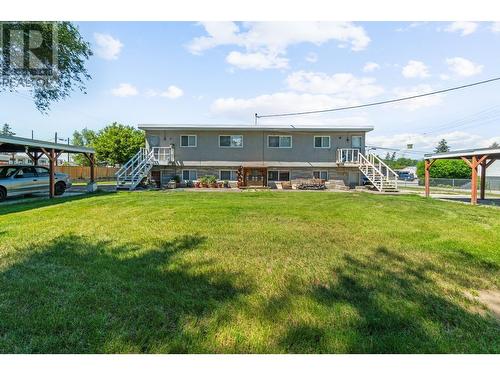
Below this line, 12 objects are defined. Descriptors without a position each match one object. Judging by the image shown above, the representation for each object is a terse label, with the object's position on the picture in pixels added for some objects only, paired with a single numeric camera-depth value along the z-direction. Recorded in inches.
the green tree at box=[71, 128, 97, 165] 3218.5
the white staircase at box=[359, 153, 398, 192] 719.1
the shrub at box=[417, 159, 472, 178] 1245.1
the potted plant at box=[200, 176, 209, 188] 805.9
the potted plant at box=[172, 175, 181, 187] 805.5
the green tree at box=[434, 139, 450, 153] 3329.7
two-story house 826.2
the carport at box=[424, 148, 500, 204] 485.7
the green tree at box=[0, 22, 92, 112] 568.4
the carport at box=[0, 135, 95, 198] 428.0
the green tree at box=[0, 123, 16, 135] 2370.8
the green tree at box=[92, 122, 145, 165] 1567.4
